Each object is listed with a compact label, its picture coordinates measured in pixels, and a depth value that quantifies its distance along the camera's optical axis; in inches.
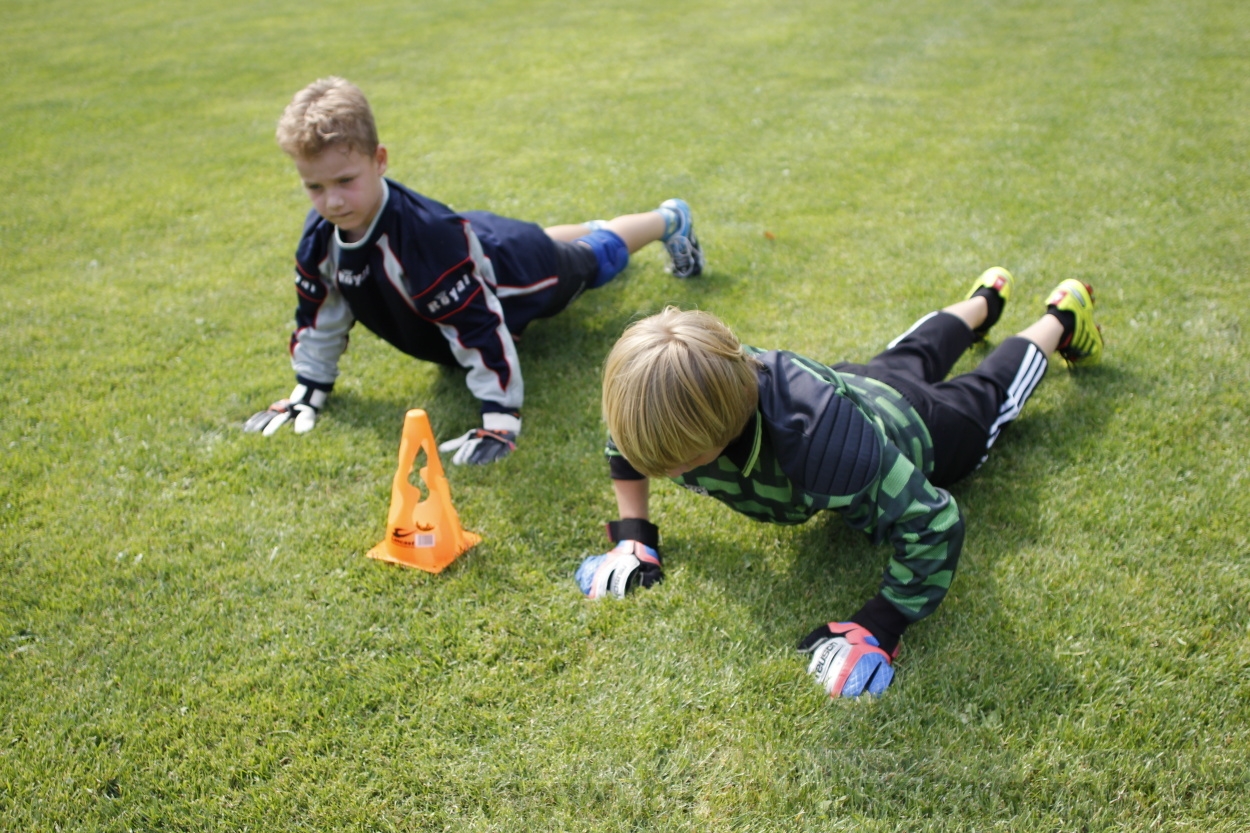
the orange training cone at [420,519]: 132.5
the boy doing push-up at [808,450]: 95.0
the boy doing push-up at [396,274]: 154.6
